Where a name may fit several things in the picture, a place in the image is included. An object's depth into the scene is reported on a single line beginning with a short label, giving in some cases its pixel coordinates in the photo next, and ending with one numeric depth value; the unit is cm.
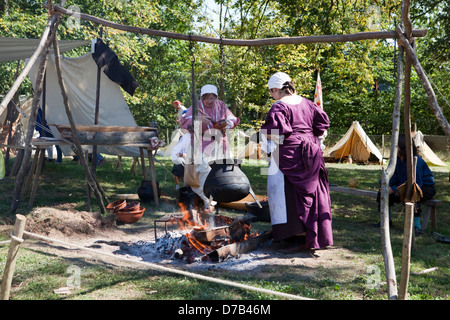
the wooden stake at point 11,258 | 246
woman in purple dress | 428
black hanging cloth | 743
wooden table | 591
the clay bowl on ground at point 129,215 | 553
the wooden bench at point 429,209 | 536
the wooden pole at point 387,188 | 258
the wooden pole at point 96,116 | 676
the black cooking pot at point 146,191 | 688
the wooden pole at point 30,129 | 516
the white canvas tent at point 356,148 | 1644
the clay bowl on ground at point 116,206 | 555
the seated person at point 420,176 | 525
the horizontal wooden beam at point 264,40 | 362
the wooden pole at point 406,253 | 242
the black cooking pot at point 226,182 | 434
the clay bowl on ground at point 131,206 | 556
